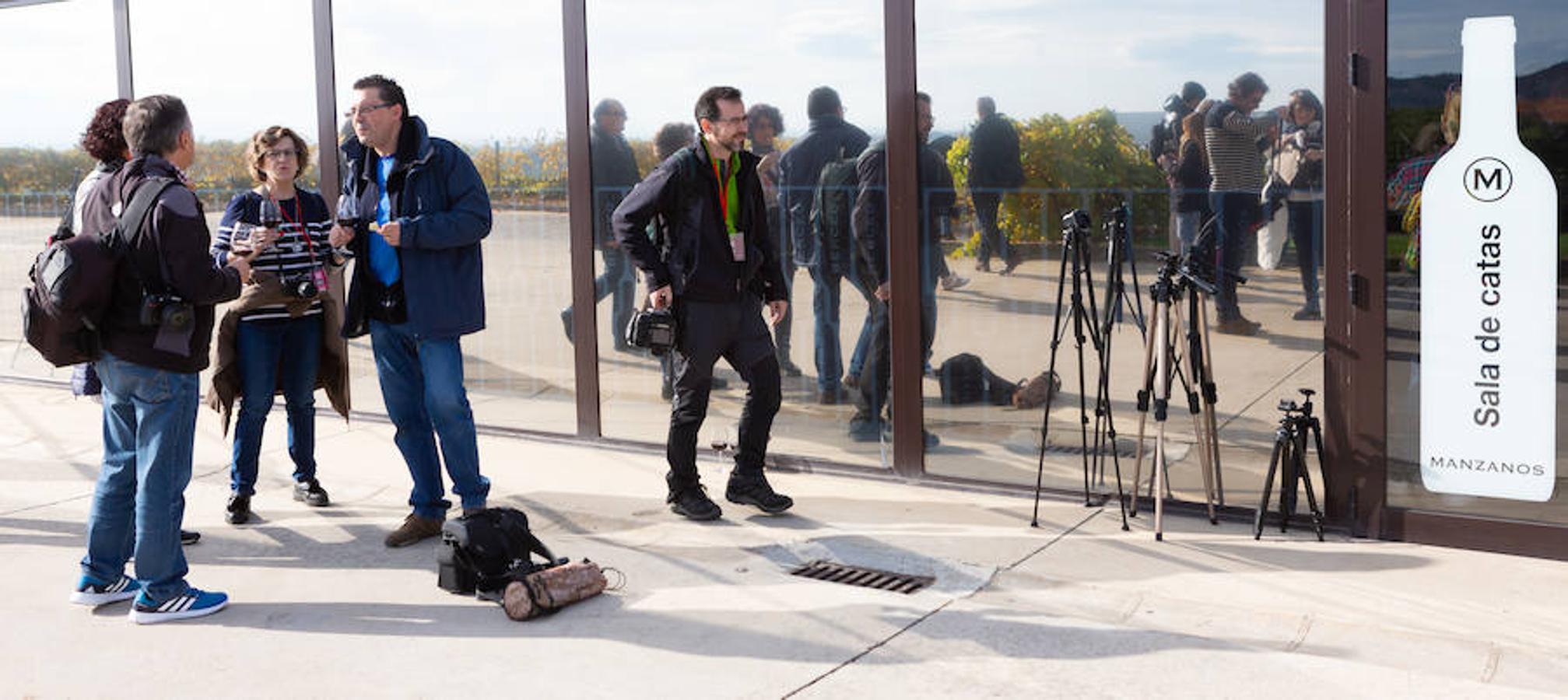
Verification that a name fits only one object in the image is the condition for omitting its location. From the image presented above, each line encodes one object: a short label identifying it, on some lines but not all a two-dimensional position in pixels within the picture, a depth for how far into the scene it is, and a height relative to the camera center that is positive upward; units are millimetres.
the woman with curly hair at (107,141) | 6129 +366
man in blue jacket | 6125 -154
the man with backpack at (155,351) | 5195 -356
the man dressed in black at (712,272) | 6445 -187
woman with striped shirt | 6699 -243
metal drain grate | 5621 -1231
